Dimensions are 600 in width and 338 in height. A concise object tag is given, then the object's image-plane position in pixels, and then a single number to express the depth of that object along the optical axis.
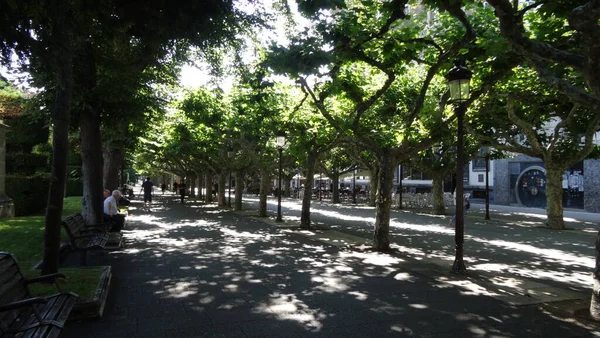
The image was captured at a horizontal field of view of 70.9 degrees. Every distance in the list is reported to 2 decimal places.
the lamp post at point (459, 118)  7.56
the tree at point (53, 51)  4.40
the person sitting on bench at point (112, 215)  11.06
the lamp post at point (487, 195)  20.02
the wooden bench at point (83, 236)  7.04
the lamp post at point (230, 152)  23.57
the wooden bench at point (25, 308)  3.19
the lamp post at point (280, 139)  15.77
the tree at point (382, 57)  7.46
